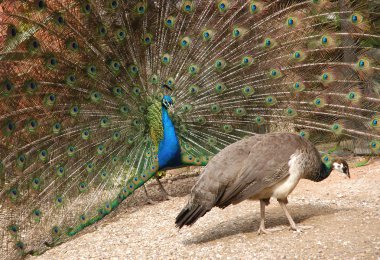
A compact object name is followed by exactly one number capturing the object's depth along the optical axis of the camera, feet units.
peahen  27.71
